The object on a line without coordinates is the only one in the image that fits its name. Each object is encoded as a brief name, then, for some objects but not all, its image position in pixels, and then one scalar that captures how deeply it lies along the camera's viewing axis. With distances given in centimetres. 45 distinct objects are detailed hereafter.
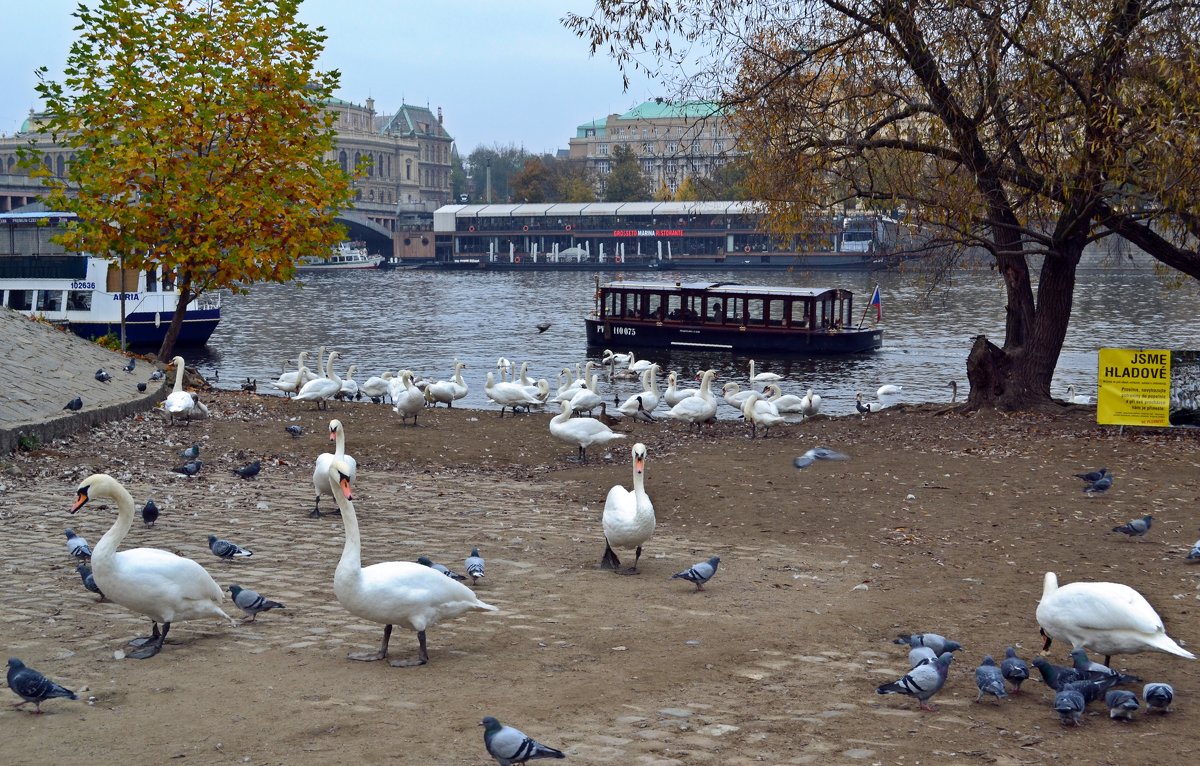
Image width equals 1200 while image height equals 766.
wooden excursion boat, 4528
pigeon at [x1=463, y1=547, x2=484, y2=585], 871
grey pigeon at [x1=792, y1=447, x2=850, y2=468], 1435
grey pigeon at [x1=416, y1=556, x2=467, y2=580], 829
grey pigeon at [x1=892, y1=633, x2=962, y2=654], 698
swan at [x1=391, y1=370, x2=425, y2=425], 1797
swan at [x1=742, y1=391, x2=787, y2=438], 1844
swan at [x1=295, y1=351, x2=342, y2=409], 2002
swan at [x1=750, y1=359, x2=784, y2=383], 3206
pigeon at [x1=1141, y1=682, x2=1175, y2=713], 623
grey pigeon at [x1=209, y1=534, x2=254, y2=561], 918
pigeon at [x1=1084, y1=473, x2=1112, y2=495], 1235
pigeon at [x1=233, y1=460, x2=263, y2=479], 1320
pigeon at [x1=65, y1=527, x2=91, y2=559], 892
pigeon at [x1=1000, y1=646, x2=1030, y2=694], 655
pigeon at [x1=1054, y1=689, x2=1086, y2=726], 606
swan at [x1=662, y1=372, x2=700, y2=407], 2420
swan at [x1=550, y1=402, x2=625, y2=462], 1580
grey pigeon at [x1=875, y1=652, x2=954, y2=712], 621
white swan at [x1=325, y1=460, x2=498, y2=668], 699
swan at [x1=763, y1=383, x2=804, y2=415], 2506
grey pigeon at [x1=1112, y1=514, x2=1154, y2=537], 1052
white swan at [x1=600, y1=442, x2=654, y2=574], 945
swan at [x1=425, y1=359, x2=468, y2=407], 2411
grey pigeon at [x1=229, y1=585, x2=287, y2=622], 762
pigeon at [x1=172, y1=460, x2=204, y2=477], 1298
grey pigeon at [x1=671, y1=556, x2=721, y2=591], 880
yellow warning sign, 1625
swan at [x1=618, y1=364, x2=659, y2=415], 2206
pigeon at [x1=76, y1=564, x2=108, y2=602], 815
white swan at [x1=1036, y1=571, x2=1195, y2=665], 687
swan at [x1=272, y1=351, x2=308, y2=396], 2500
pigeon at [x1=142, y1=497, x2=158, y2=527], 1035
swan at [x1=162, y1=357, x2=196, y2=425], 1666
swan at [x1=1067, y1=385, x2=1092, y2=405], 2505
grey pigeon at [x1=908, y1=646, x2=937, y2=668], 650
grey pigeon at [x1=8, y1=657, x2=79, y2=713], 589
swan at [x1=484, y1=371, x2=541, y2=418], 2127
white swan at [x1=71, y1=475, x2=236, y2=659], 704
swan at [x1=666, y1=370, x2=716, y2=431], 1984
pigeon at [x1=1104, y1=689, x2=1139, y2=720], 621
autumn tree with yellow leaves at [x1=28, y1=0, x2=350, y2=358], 2208
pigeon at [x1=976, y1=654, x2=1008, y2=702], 637
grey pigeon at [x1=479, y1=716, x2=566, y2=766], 518
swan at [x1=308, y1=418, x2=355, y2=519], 1130
